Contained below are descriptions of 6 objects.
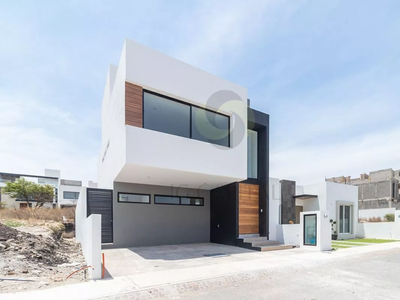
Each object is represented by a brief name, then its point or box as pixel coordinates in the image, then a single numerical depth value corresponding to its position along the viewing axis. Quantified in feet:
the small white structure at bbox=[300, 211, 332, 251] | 32.71
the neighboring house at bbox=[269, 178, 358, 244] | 44.78
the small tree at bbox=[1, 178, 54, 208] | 103.18
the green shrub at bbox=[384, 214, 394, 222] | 73.73
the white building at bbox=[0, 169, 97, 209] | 134.74
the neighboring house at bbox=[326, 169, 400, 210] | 112.68
